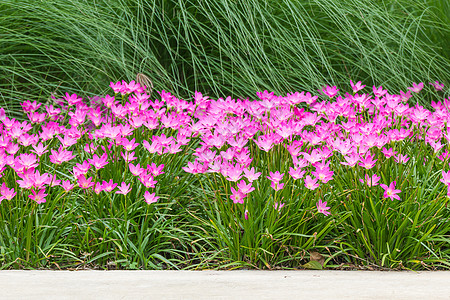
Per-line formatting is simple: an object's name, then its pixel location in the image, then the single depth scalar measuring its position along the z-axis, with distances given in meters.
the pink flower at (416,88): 5.86
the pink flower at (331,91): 5.50
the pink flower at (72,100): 5.48
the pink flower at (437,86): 6.54
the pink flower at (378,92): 5.41
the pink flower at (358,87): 5.49
